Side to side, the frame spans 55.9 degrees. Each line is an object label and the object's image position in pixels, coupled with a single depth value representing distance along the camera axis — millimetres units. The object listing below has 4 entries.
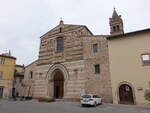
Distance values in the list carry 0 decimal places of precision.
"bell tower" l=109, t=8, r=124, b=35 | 30881
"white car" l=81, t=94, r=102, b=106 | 14812
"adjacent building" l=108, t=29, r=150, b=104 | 16188
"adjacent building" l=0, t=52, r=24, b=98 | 28734
